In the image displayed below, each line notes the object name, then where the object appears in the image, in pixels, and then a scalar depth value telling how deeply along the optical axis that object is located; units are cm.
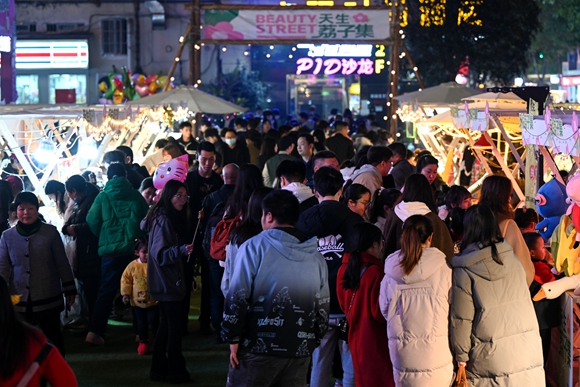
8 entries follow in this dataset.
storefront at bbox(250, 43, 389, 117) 3703
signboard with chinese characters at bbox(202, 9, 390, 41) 2006
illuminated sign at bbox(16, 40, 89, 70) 3575
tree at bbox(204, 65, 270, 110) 3479
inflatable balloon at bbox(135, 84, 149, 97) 2916
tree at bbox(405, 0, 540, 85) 2984
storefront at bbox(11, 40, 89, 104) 3575
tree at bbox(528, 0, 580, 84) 3631
